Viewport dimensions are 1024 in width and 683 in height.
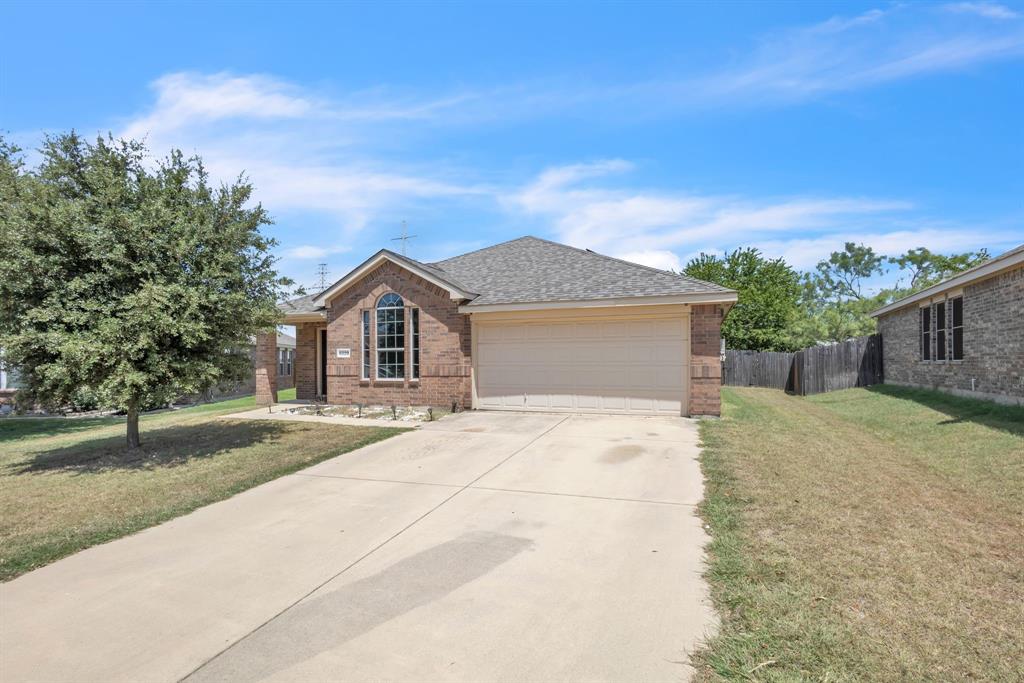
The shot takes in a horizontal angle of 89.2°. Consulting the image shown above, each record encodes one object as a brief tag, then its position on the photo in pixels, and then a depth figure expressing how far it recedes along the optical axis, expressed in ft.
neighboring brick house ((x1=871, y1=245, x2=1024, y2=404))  36.40
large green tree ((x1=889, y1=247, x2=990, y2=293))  136.87
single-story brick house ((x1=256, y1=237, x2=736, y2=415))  38.40
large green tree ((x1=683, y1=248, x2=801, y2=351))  105.60
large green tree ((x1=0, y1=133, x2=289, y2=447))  24.30
